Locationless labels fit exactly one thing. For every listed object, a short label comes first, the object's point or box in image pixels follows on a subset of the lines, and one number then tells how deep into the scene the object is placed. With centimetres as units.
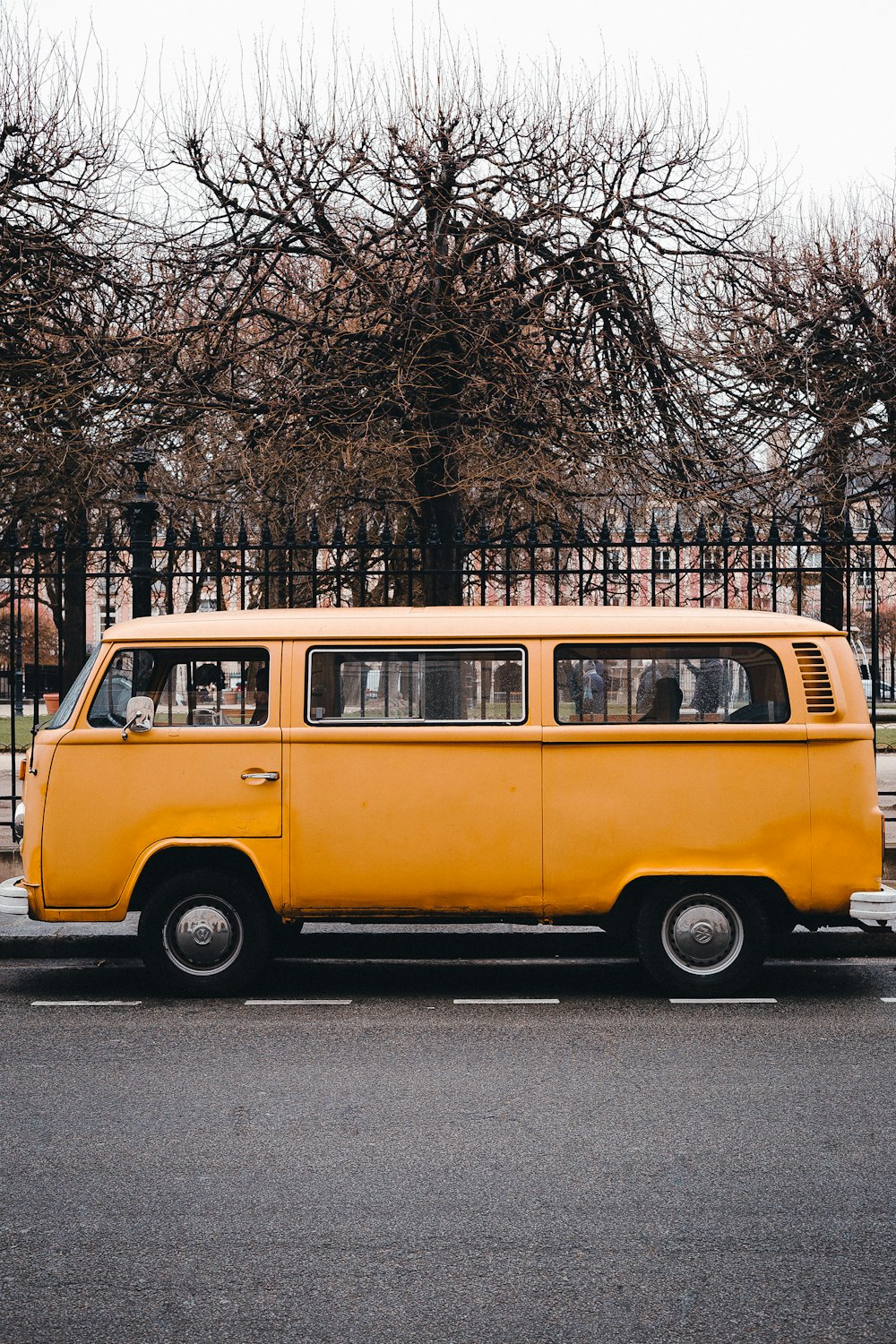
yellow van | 712
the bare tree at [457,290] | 1348
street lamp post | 1062
